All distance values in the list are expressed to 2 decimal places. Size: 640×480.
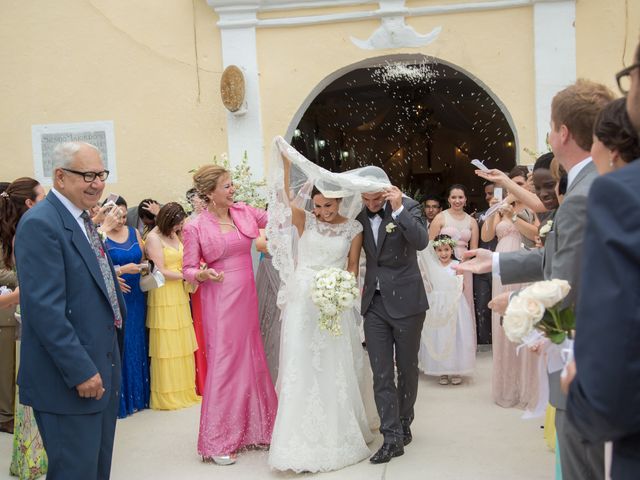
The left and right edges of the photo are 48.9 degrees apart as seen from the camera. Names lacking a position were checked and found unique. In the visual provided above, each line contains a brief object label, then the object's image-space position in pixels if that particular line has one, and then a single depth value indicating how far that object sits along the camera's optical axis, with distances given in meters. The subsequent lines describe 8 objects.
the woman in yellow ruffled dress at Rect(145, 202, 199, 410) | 7.29
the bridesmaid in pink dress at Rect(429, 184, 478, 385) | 8.82
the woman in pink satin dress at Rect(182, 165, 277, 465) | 5.57
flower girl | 7.62
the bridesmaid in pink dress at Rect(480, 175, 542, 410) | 6.51
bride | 5.13
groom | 5.27
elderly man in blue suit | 3.45
